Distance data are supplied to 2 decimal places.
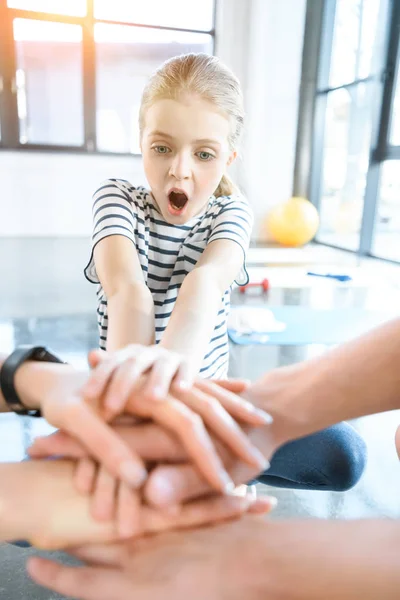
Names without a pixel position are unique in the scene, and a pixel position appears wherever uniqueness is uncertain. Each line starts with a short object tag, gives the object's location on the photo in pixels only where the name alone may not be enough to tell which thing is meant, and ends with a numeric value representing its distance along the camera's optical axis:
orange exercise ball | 5.23
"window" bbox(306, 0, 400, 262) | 4.44
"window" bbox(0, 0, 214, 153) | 5.19
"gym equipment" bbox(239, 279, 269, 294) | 3.32
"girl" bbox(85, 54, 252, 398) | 0.95
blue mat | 2.28
